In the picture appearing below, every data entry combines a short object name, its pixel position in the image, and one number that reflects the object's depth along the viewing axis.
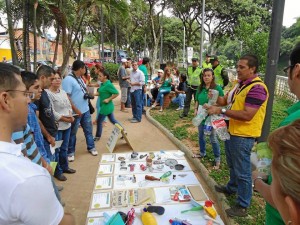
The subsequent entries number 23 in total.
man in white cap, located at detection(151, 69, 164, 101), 10.17
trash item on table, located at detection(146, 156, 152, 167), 4.39
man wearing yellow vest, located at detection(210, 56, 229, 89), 7.70
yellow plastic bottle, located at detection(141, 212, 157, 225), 2.79
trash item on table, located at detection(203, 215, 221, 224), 2.91
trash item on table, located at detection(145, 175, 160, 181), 3.92
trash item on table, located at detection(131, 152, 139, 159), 4.82
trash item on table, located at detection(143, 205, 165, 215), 3.03
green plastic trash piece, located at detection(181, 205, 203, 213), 3.09
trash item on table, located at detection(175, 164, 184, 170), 4.34
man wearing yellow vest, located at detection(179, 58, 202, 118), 7.46
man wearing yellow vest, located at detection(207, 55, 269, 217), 2.74
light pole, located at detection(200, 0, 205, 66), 11.48
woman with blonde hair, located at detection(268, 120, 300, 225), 0.73
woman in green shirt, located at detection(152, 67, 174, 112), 9.16
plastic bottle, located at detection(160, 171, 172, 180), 3.94
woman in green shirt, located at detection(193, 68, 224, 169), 4.27
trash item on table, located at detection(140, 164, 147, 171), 4.31
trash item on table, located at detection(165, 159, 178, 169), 4.45
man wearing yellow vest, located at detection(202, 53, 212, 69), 8.15
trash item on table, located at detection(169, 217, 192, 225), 2.75
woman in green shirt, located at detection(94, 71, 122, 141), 5.57
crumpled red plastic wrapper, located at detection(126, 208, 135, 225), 2.86
